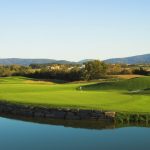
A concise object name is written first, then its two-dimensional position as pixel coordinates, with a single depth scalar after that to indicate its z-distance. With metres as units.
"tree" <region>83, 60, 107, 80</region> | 97.19
